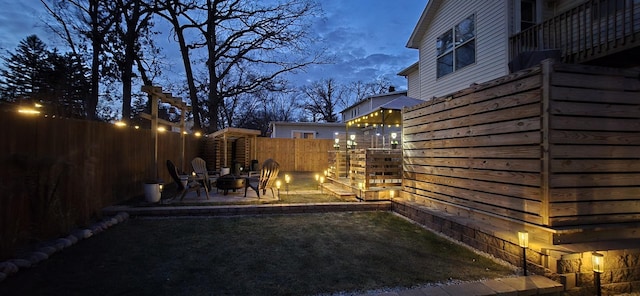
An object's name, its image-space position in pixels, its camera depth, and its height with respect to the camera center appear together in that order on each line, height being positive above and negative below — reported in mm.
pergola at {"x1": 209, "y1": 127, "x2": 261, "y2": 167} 11962 +727
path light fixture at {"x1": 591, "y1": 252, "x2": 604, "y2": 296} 2559 -973
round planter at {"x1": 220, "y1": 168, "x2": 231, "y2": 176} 11873 -731
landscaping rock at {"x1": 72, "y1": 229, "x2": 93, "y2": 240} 4124 -1124
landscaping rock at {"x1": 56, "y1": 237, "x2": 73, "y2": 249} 3757 -1126
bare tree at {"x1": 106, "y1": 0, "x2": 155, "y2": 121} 13016 +5140
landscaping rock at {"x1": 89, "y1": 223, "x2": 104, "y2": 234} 4443 -1129
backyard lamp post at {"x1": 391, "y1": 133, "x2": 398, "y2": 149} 8814 +351
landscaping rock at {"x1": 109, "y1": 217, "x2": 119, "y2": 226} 4942 -1129
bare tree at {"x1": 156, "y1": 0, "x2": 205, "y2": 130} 14203 +6241
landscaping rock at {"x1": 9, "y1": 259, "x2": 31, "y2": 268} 3084 -1135
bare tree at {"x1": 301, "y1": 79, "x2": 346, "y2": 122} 36125 +6512
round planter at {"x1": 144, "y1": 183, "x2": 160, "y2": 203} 6418 -840
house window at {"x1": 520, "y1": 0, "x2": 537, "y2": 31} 7695 +3583
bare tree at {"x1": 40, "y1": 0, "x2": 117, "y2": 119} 12797 +5637
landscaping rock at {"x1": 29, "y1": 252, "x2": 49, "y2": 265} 3241 -1144
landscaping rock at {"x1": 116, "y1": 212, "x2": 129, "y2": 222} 5201 -1114
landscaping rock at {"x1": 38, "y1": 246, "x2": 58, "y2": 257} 3461 -1130
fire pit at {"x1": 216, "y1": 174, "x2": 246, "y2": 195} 7395 -749
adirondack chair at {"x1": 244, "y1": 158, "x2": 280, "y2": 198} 6941 -525
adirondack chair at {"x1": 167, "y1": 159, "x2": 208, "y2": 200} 6761 -710
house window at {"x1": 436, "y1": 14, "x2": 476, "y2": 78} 8539 +3179
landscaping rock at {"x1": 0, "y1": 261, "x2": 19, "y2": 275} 2893 -1120
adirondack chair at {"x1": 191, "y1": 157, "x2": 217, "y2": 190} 7415 -456
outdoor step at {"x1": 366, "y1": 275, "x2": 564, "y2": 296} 2518 -1176
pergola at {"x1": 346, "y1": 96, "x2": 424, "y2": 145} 9288 +1087
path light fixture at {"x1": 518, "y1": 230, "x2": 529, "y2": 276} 2918 -877
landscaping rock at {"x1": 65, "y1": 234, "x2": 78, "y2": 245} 3937 -1132
